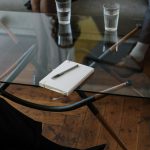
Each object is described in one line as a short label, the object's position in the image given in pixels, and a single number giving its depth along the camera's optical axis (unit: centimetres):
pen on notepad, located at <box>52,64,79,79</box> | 115
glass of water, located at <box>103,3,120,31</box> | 143
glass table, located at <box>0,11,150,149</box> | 117
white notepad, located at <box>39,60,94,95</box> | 110
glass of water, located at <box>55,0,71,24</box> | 148
